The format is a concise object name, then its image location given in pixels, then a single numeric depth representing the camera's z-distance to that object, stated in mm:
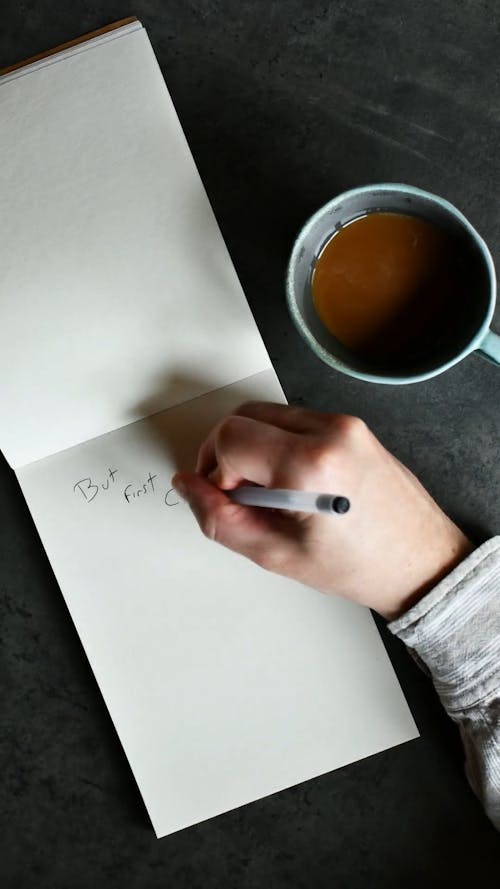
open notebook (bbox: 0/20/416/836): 731
